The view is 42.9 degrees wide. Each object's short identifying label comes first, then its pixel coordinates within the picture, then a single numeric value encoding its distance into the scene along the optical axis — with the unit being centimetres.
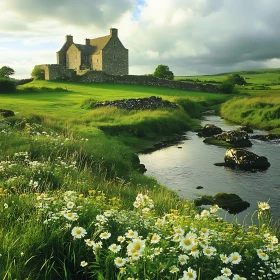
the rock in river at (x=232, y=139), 2632
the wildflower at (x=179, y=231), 486
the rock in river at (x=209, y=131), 3120
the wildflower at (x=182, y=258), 450
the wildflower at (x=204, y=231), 500
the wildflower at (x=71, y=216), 563
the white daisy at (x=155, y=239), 472
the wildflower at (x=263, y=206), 618
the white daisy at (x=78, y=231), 520
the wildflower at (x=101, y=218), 558
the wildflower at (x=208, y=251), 459
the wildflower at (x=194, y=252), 441
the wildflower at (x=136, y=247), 445
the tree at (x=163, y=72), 9883
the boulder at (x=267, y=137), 2908
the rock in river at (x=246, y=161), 1983
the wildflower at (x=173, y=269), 428
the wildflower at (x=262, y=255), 466
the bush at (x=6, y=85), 5284
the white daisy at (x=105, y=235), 514
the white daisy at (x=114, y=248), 477
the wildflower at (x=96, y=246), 494
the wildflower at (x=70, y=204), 603
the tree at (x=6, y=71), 8869
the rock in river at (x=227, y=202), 1344
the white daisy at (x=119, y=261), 454
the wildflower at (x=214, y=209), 608
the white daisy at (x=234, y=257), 456
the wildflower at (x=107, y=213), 572
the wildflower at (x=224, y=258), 459
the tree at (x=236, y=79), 10022
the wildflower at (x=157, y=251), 452
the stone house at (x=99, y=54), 8475
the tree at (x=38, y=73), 7800
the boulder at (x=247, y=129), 3272
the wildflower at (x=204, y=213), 600
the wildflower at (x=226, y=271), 431
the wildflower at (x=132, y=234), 476
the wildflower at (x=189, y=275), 396
